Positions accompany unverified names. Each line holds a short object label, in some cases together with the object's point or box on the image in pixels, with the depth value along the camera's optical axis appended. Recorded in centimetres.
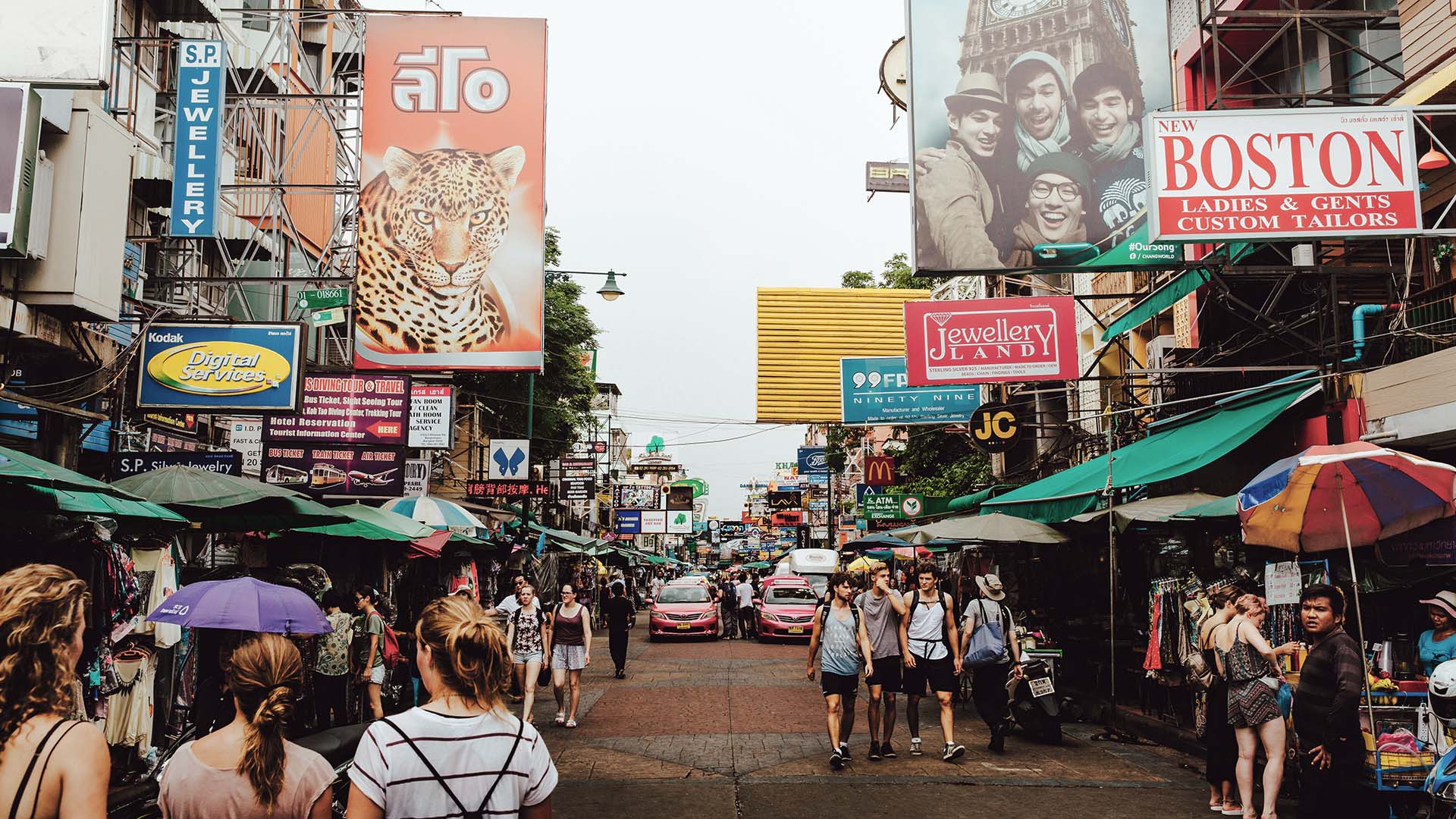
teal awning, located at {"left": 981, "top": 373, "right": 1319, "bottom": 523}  1268
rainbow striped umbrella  823
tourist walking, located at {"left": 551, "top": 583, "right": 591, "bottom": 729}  1311
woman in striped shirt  319
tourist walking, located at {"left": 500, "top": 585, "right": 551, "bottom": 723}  1255
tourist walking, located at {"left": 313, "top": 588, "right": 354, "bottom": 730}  1101
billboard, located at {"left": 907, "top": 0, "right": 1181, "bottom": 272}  1562
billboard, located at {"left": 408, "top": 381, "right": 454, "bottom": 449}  2030
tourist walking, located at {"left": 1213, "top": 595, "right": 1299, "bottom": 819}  785
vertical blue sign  1438
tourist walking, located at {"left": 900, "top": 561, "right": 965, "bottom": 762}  1104
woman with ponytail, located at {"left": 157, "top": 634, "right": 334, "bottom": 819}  333
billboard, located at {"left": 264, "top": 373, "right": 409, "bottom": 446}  1834
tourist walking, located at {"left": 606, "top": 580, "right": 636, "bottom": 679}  1870
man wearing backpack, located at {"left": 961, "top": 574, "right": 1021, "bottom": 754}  1132
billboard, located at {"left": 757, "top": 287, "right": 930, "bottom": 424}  2544
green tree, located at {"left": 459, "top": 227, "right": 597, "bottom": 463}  3497
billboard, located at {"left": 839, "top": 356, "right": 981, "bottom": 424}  2362
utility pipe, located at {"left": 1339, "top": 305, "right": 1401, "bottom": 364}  1254
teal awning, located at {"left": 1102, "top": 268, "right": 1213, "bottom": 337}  1595
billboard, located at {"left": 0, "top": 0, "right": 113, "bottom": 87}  1222
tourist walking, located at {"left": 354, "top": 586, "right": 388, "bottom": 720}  1158
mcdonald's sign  3434
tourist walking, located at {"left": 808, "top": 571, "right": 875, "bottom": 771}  1022
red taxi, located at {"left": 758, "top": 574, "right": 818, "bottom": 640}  2819
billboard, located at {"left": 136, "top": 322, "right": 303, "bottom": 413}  1419
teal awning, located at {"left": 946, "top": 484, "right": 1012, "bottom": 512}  2408
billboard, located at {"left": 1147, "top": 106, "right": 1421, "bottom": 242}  1093
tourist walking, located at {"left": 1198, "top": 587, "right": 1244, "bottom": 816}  838
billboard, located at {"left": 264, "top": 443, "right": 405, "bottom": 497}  1820
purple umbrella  788
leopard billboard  1795
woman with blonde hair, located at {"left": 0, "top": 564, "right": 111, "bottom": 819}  288
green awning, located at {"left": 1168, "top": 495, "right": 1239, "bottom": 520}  1102
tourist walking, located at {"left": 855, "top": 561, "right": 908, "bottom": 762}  1060
